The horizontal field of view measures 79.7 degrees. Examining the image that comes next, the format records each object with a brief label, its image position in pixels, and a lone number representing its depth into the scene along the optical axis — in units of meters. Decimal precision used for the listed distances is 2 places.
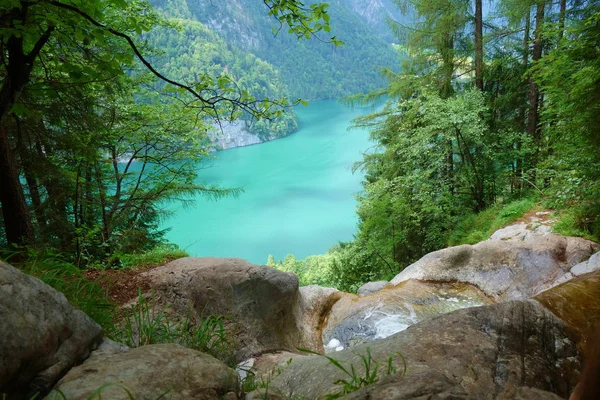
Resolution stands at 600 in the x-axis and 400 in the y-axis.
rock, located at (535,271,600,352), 2.97
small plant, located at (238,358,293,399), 2.04
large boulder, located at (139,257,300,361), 4.55
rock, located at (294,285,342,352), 6.00
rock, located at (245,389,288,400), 1.83
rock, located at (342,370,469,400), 1.49
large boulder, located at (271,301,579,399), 2.31
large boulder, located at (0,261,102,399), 1.46
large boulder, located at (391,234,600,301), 6.27
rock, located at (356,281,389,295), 8.28
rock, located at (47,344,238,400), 1.49
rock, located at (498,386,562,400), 1.64
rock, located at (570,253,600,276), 5.48
